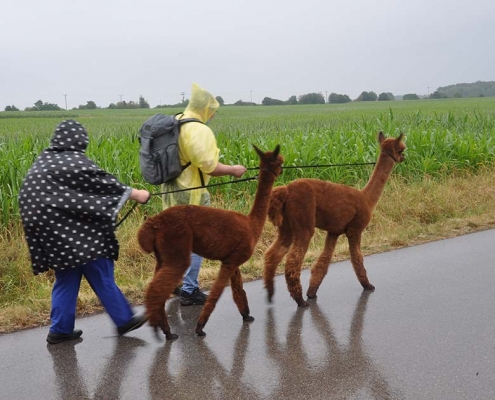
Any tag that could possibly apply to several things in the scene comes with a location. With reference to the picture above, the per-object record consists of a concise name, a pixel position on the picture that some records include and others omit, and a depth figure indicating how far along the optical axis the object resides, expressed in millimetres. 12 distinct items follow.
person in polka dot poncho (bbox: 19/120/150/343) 3852
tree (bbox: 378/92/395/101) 76562
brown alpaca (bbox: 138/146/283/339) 3998
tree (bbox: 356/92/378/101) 76250
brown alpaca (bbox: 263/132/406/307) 4711
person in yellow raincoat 4445
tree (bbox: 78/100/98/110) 66650
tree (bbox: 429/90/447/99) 73538
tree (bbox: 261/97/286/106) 69500
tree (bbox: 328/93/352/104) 72812
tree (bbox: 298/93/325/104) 69750
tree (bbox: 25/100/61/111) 60094
